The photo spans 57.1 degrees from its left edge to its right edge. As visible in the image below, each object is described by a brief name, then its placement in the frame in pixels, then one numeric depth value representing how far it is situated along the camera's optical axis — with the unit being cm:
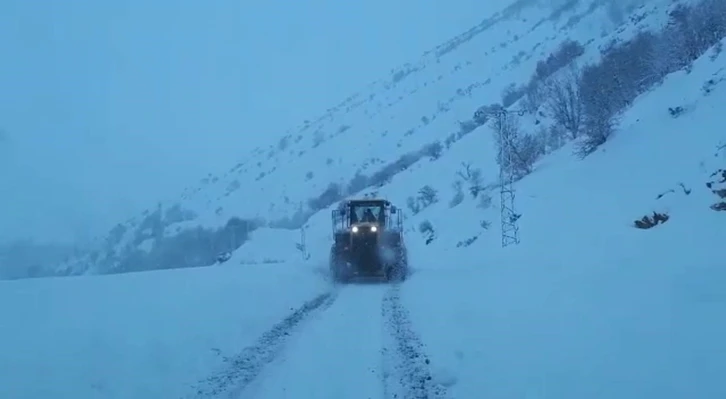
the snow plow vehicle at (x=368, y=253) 2269
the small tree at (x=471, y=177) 4104
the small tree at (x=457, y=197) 4322
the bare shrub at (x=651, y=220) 1792
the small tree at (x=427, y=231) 3856
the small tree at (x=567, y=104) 3641
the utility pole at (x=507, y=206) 2736
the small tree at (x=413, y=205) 4858
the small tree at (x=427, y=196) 4838
